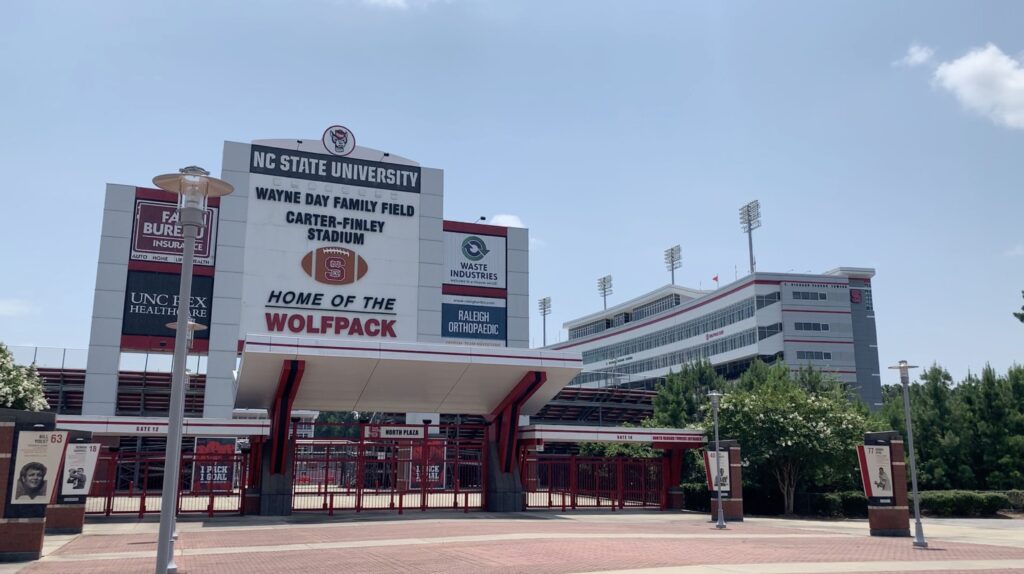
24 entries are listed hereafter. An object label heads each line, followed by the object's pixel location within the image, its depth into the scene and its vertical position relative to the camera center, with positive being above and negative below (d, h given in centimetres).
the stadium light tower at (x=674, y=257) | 13462 +3206
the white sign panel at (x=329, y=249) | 4900 +1228
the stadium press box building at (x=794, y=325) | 8550 +1380
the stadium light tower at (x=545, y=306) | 16012 +2837
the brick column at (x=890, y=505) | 2594 -160
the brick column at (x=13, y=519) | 1877 -167
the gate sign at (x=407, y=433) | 3825 +95
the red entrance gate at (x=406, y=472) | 3397 -130
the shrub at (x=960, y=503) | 3703 -217
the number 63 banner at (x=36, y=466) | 1920 -45
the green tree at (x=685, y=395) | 5684 +427
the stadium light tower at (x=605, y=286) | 15725 +3180
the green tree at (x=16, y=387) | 3734 +278
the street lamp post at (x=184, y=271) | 1166 +266
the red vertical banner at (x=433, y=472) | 5069 -143
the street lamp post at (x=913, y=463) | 2216 -23
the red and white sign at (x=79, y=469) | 2500 -66
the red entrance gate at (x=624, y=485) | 3806 -158
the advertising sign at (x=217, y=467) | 4816 -111
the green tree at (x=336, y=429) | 10351 +273
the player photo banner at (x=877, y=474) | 2606 -64
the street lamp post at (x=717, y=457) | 3013 -16
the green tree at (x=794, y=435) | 3662 +83
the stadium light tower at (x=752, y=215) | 11394 +3301
